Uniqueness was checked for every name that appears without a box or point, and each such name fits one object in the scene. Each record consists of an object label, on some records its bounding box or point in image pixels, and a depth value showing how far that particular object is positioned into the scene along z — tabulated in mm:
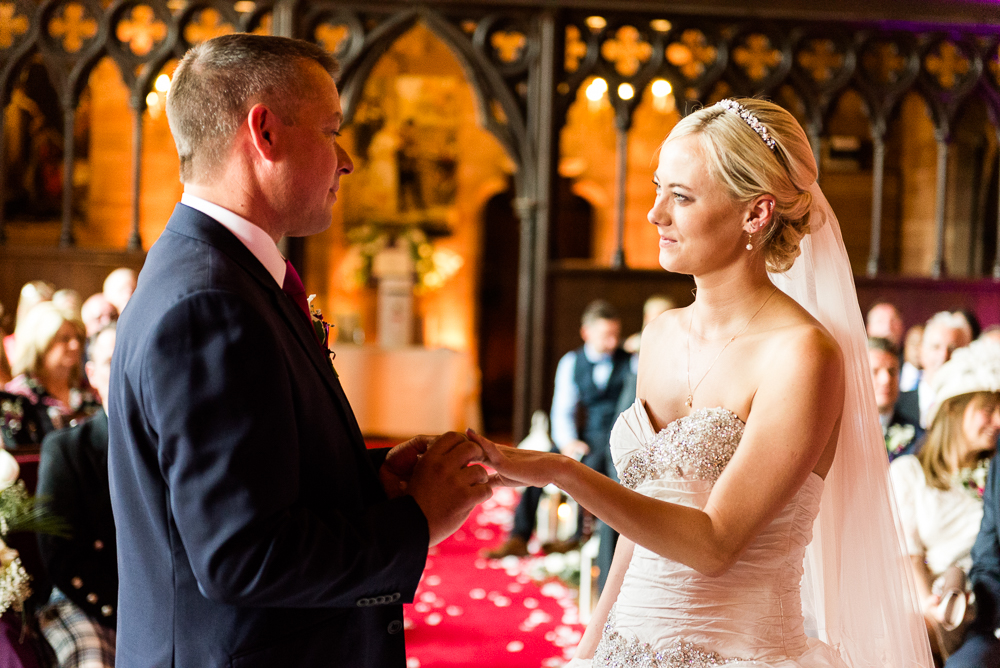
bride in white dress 1688
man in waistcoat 6043
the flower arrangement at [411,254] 11977
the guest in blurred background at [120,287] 6086
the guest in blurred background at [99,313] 5605
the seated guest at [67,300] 5688
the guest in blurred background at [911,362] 6086
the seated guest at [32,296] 6066
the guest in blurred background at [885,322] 6395
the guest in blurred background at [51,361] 4527
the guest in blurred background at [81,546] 3018
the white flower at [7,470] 2863
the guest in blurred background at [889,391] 4336
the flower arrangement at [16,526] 2691
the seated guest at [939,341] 5688
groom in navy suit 1266
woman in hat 3705
